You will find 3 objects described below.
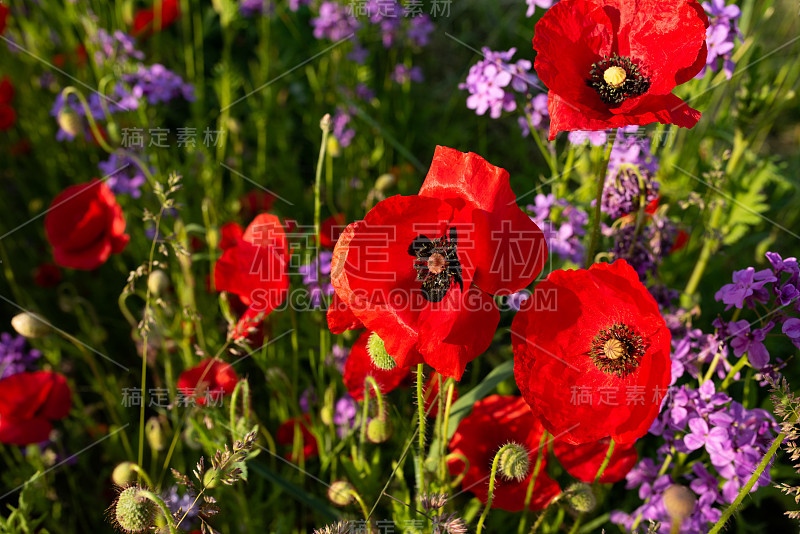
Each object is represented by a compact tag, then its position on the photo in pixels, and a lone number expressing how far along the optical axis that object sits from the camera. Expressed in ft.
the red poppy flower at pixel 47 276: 3.84
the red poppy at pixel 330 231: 3.45
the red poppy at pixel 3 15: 4.30
